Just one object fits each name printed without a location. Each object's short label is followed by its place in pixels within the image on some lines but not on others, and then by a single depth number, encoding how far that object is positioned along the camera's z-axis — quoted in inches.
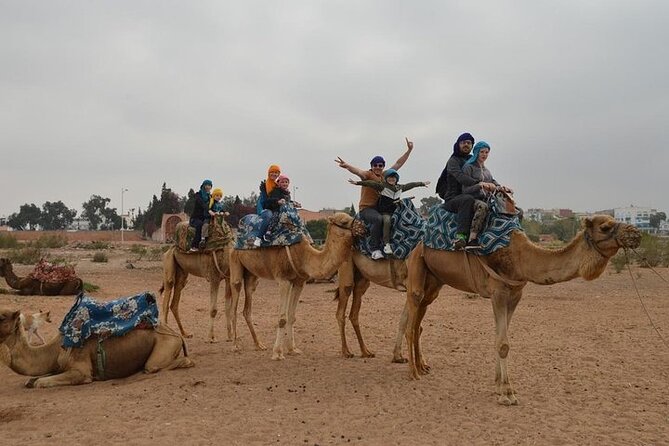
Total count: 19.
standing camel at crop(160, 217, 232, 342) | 421.4
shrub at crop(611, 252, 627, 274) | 1023.1
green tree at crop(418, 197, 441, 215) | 3459.6
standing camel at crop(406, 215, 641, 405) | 226.1
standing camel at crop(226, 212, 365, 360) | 319.3
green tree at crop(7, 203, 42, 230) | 4389.8
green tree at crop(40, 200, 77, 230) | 4552.2
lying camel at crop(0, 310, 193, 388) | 278.1
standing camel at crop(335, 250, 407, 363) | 336.5
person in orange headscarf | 373.7
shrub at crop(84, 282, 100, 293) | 719.2
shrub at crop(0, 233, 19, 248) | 1832.3
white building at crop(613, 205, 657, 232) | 3961.6
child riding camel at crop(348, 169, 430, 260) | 333.7
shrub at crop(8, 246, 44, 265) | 1250.1
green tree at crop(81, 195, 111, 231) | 4800.7
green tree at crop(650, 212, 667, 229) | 3520.2
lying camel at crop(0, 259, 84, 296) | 645.9
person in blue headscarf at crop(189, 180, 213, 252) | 424.5
